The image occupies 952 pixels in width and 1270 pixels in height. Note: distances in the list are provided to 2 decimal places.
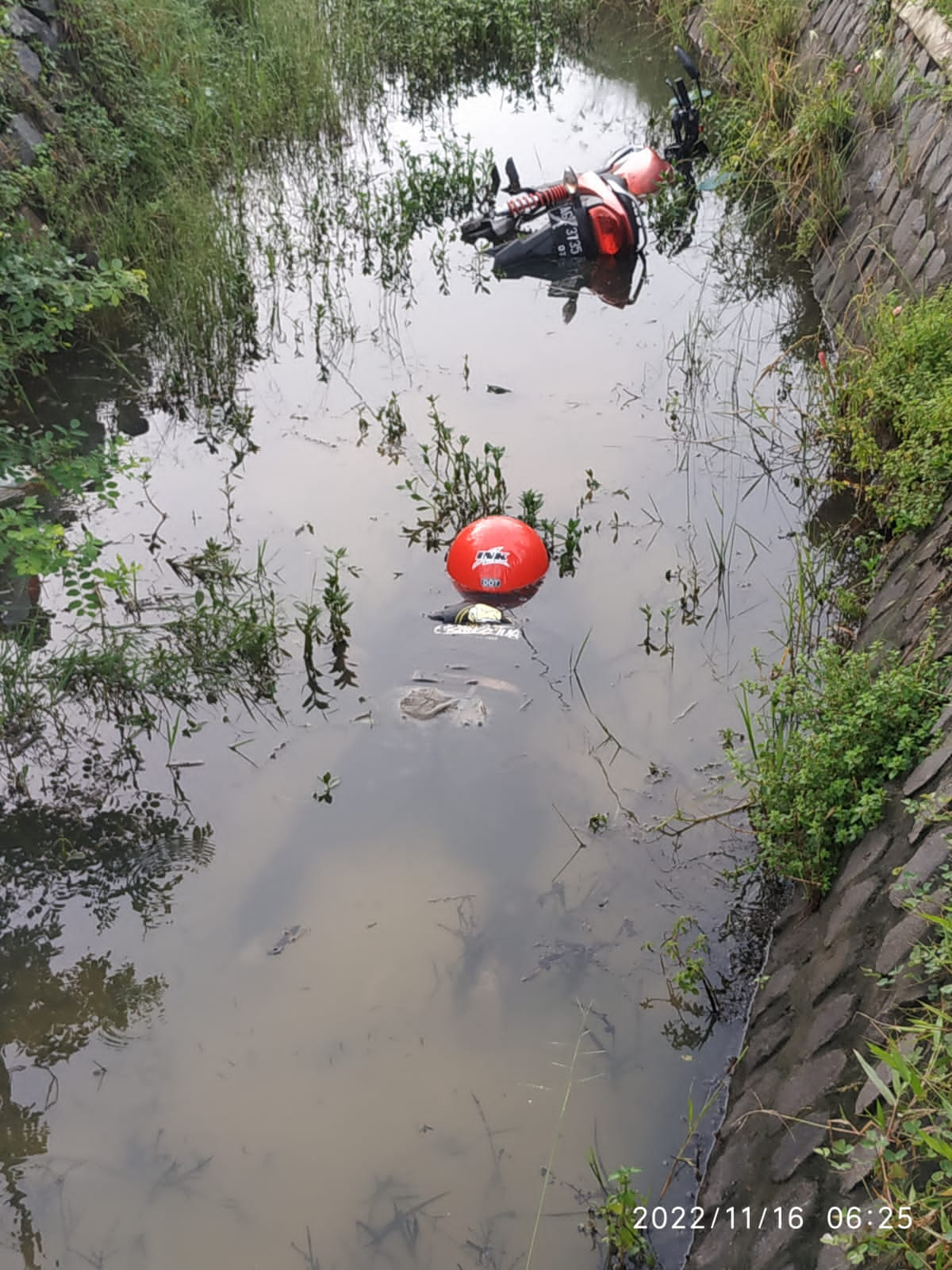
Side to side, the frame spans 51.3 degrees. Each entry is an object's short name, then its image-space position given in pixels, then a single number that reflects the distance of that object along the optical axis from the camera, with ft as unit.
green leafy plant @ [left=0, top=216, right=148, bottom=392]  17.51
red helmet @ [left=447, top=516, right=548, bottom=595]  15.80
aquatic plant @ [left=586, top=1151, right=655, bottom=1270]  8.35
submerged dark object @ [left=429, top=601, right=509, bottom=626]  15.43
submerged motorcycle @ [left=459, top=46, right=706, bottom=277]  24.73
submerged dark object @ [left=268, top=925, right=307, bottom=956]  11.32
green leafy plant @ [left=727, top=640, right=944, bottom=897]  9.86
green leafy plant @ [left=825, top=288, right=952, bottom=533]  14.34
